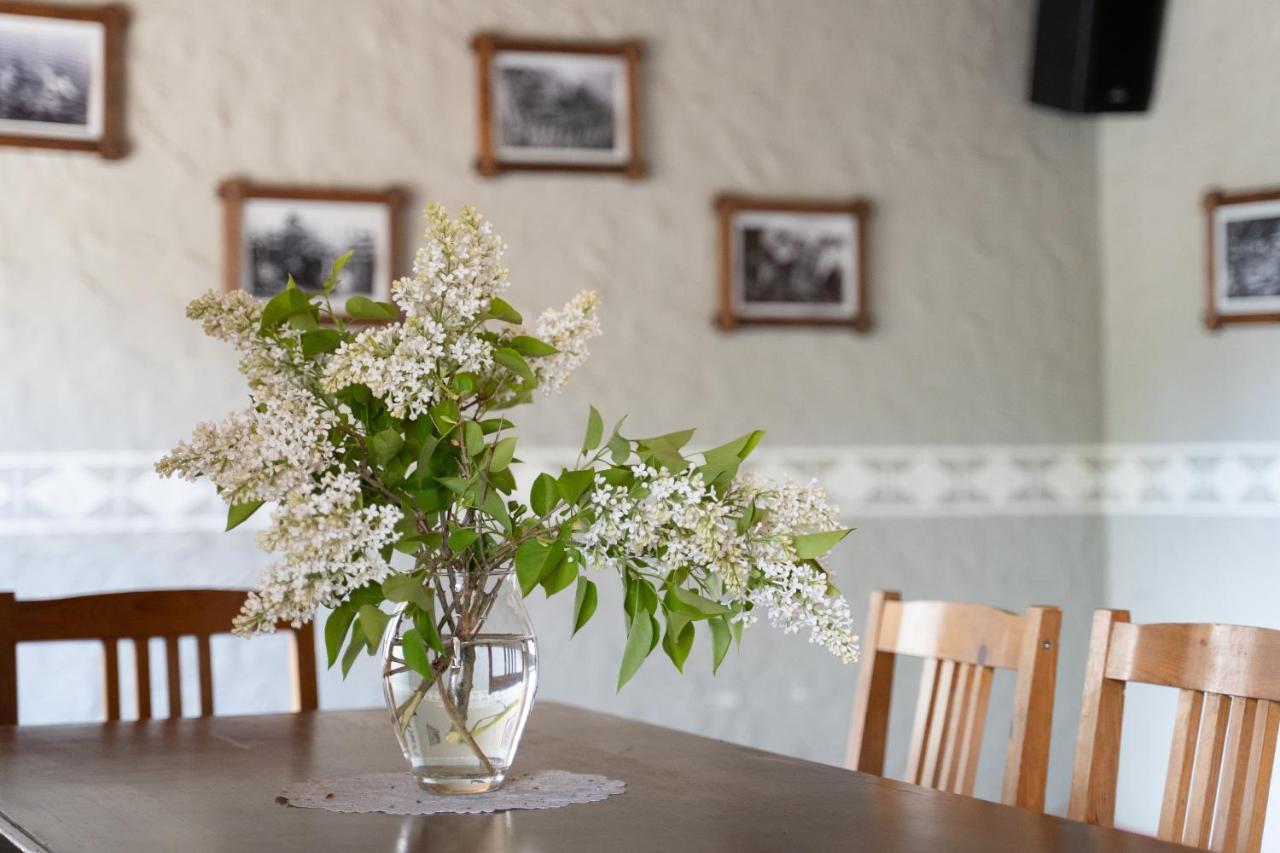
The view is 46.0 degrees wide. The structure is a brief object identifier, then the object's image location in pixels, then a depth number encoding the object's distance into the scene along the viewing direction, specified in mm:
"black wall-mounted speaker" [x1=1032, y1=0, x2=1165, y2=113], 4285
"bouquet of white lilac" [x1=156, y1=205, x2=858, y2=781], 1421
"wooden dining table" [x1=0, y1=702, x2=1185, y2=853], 1375
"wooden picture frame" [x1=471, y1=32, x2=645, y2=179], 4062
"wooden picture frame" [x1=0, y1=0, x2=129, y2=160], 3760
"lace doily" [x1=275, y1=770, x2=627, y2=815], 1525
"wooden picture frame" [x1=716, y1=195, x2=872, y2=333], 4227
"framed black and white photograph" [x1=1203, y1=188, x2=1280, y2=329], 4008
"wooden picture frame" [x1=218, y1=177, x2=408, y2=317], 3883
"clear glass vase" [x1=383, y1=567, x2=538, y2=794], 1517
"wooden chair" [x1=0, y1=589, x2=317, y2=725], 2289
